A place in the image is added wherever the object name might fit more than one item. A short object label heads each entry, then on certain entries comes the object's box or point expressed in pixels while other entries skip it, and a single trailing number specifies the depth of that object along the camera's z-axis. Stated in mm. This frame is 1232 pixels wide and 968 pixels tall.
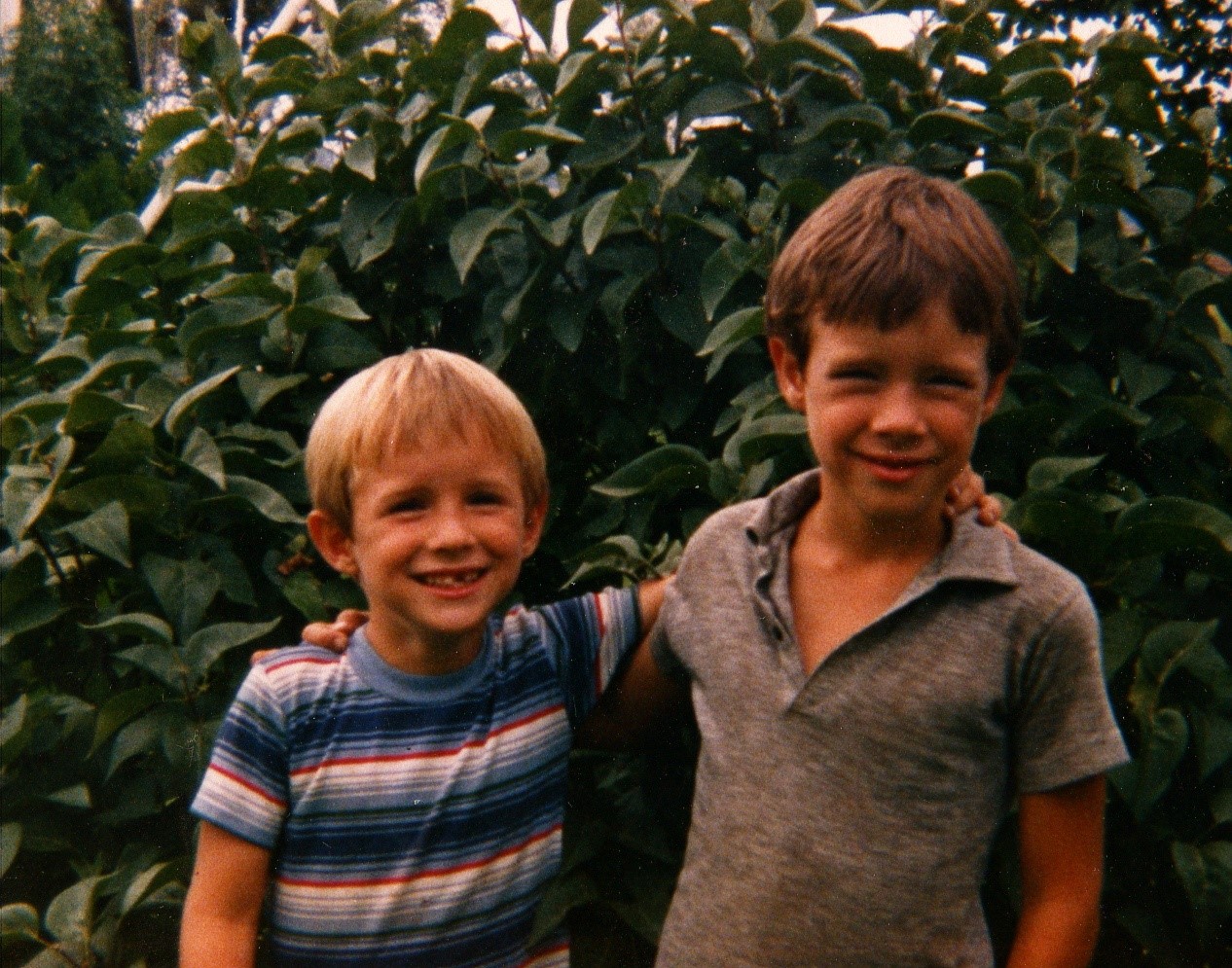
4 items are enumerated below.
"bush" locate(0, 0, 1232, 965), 1889
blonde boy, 1693
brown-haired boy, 1474
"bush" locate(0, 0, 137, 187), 12852
